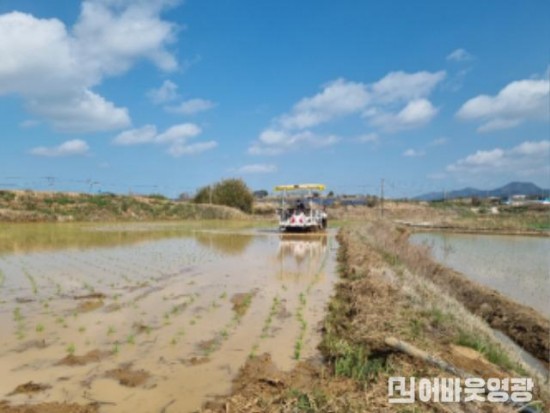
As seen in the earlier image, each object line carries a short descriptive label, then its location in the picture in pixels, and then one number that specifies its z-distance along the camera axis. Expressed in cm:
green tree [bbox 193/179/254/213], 5819
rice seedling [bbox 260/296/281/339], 716
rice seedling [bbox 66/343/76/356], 595
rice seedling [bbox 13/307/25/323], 757
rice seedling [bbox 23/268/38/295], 1021
